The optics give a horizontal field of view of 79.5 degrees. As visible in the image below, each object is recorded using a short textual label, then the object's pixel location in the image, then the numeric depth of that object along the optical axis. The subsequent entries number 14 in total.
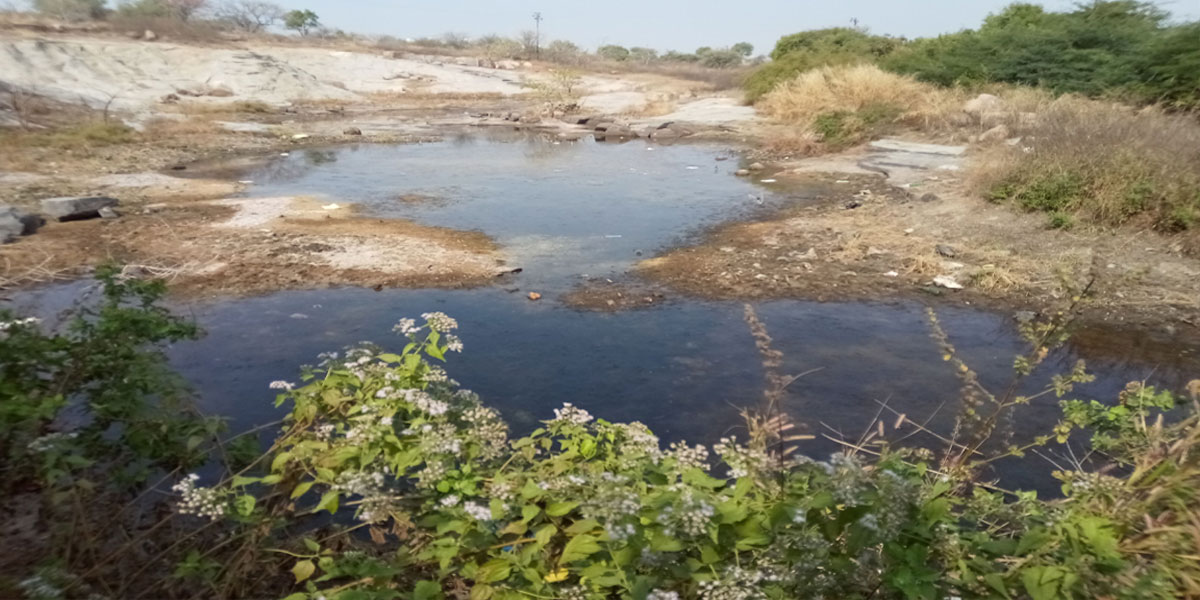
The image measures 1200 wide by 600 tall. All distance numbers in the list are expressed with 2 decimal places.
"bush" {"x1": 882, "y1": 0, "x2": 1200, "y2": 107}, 12.48
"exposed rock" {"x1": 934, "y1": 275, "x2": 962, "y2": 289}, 6.63
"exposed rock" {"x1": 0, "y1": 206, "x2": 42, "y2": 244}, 7.47
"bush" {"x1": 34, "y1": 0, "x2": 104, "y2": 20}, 34.44
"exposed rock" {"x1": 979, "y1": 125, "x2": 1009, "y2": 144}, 12.80
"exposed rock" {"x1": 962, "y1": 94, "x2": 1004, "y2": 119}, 14.46
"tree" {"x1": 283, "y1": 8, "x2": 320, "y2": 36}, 56.38
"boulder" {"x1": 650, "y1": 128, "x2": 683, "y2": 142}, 17.91
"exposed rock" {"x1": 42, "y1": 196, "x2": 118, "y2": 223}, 8.29
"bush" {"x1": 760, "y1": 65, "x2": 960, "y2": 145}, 15.08
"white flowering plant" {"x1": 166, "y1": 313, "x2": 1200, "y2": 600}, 1.70
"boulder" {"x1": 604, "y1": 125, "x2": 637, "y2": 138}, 18.22
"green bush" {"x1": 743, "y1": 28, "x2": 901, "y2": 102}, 21.69
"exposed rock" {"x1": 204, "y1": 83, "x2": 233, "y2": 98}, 23.41
